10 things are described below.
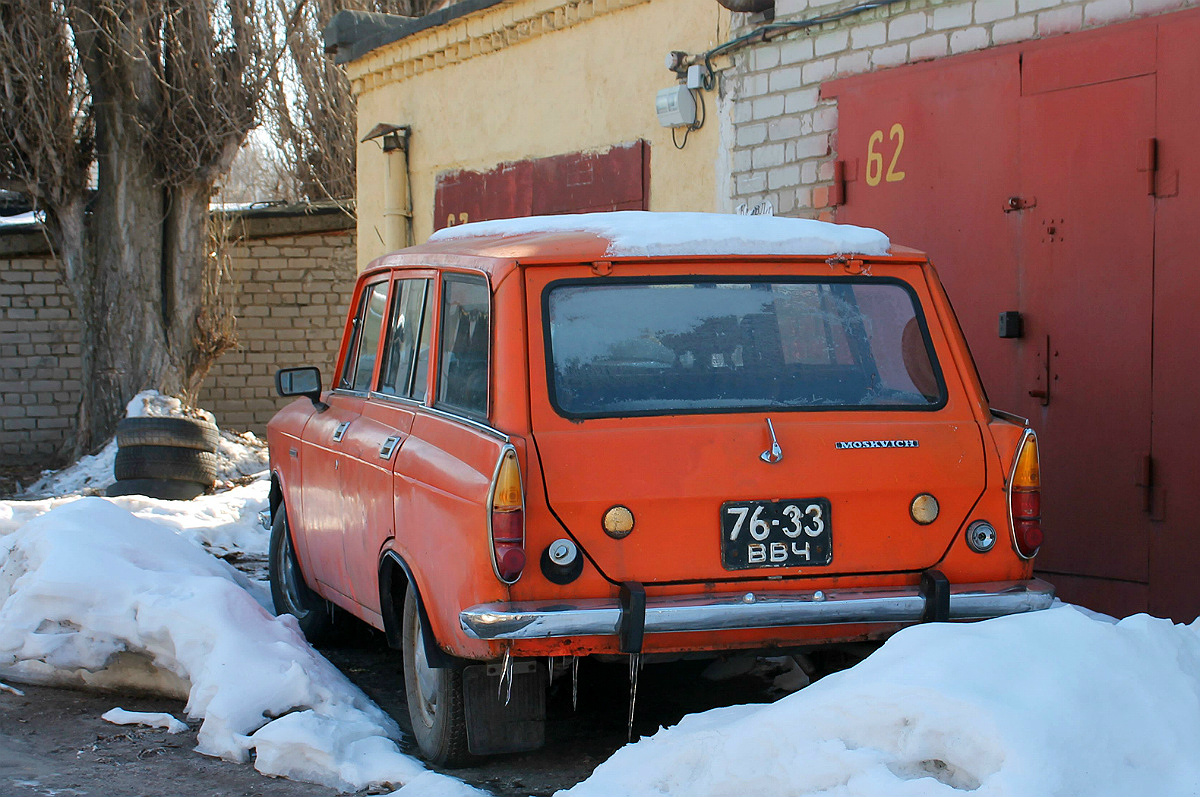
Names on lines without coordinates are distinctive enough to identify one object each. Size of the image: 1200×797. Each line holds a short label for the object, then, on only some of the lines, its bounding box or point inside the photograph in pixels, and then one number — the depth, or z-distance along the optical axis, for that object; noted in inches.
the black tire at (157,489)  477.1
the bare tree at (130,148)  583.5
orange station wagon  157.2
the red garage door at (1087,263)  249.9
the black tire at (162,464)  481.1
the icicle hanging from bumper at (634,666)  159.7
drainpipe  537.3
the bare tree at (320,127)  971.9
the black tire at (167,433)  484.1
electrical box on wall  377.7
